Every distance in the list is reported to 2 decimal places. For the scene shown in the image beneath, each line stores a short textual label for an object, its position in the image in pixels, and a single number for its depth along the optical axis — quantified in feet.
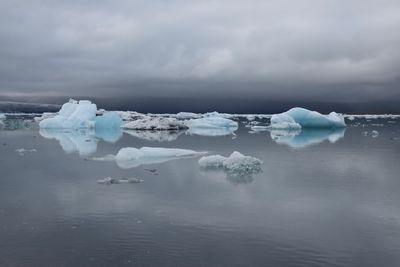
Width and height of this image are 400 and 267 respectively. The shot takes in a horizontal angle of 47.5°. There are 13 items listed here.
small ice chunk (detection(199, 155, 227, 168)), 43.80
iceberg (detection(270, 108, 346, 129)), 118.11
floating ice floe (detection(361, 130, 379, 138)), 102.11
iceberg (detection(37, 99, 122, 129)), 120.16
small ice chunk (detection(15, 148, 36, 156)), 57.98
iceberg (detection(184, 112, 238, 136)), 135.03
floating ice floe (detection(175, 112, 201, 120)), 247.27
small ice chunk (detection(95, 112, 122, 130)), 121.70
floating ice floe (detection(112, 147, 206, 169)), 47.97
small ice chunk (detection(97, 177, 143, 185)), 35.12
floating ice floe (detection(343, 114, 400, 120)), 310.98
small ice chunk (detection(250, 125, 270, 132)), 127.95
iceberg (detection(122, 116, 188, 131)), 125.29
